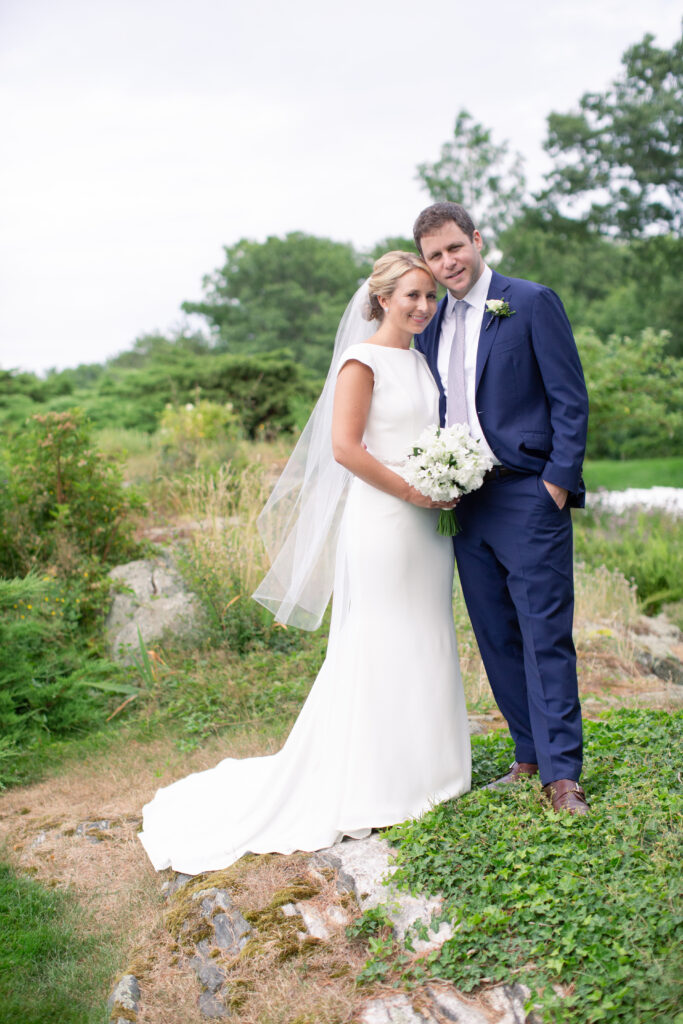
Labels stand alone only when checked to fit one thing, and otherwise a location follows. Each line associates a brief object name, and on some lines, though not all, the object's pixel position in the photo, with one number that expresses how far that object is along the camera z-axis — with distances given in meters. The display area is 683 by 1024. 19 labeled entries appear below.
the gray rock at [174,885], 3.74
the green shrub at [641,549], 8.77
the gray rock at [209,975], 3.00
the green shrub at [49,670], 5.69
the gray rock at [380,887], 2.87
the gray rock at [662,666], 6.40
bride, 3.66
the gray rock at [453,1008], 2.44
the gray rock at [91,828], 4.53
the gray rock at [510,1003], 2.39
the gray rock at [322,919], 3.07
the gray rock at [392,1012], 2.51
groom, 3.44
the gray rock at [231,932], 3.14
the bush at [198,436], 10.26
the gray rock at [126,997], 2.98
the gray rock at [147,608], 6.92
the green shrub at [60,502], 7.27
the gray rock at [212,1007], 2.86
